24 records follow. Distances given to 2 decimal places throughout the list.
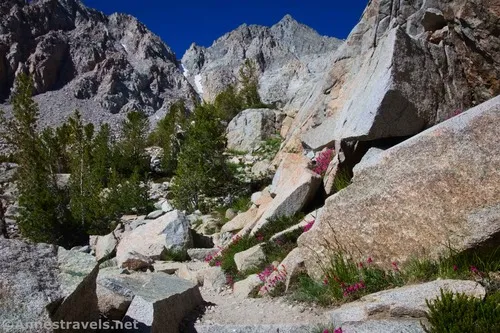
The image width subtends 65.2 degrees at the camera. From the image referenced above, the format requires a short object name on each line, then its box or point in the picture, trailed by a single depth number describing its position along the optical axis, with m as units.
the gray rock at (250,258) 8.92
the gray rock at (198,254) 12.55
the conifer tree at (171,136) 33.66
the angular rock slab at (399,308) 4.30
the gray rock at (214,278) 8.98
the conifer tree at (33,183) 19.14
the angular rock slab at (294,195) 10.41
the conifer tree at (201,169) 21.08
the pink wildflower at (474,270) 4.94
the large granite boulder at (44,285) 3.48
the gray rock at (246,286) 7.70
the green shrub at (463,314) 3.86
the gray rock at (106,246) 14.80
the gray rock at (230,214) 17.16
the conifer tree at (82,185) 21.19
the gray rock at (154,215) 18.20
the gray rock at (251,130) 30.89
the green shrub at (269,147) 27.02
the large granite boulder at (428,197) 5.29
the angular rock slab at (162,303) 4.90
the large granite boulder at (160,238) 12.61
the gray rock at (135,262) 10.90
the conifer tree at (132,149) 34.66
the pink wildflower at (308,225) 8.41
